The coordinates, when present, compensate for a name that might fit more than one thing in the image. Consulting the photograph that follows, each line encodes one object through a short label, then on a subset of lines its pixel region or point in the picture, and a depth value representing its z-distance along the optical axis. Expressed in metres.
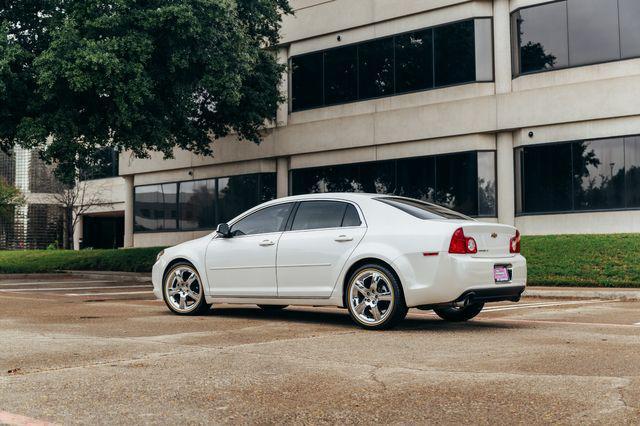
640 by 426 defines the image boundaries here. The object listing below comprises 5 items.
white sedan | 8.35
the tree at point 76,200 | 45.84
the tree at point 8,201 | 44.94
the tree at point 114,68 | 18.59
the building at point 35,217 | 51.91
